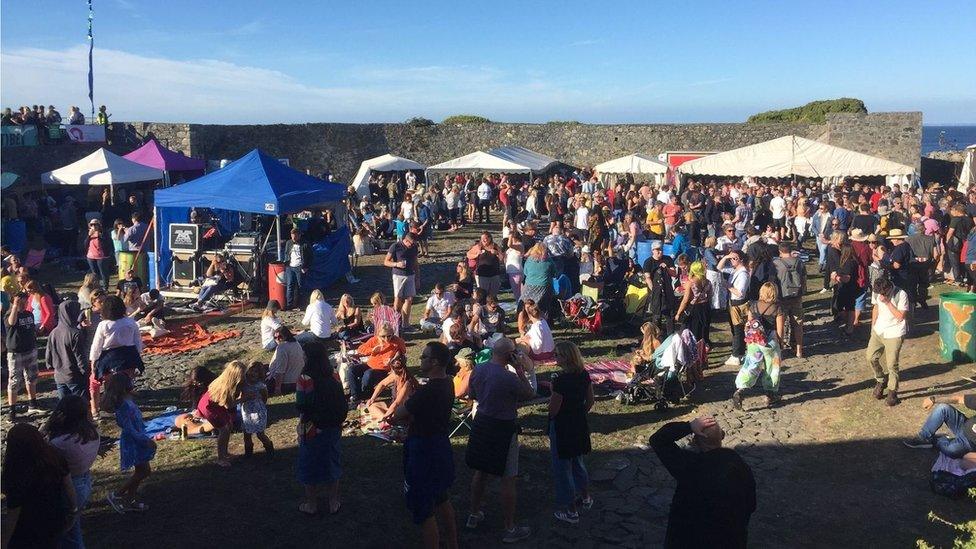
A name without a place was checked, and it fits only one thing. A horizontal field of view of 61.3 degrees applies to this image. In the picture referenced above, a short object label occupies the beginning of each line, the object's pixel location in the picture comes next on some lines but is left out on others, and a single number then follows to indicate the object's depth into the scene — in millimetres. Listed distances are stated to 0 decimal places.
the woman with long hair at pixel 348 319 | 10328
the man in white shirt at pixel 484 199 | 23391
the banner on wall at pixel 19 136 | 20453
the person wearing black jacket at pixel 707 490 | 3893
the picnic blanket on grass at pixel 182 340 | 10789
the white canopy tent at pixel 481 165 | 22469
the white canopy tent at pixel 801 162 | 17344
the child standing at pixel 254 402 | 6730
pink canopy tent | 20062
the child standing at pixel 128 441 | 5867
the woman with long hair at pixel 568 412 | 5543
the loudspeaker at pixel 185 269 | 13539
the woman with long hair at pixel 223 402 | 6629
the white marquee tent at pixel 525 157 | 23781
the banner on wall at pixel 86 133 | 22656
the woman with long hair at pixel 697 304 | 9352
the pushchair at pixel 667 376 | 8273
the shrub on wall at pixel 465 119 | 36069
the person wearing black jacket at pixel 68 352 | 7820
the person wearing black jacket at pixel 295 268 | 12758
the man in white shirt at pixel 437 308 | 10945
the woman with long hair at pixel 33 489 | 4184
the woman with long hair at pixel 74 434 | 4902
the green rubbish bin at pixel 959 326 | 9305
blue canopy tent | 12820
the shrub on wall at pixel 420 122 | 31606
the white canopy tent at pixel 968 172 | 23766
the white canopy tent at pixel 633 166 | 23469
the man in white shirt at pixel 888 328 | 7922
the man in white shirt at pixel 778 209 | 19125
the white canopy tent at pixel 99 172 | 17297
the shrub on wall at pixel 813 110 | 34744
